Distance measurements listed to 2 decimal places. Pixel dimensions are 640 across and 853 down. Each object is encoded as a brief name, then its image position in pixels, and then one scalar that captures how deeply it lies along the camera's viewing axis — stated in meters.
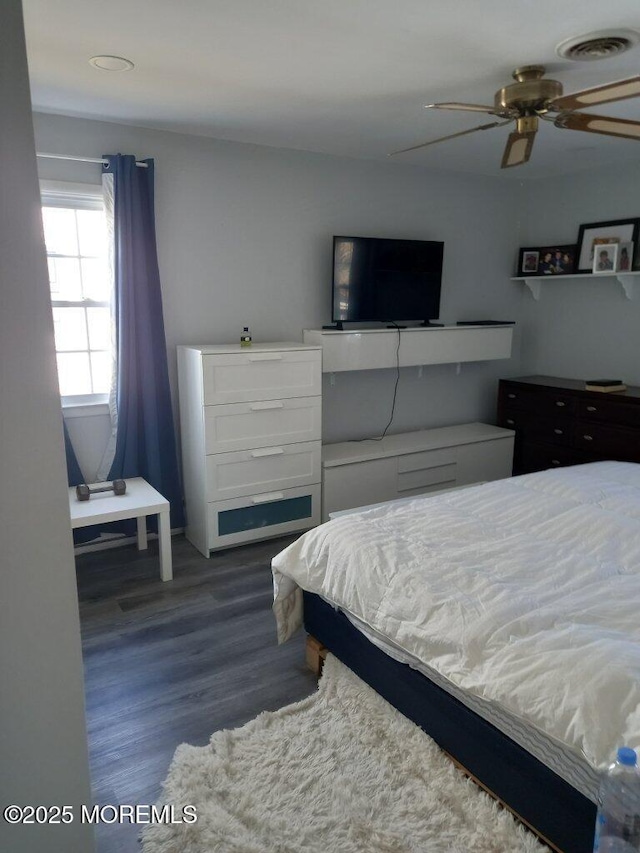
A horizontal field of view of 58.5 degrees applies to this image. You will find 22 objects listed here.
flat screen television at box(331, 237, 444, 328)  3.79
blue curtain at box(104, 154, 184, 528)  3.13
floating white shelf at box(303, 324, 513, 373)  3.73
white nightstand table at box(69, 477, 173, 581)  2.83
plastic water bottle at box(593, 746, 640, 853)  1.15
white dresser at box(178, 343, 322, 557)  3.19
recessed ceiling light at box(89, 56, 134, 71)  2.28
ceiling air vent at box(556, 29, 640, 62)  2.08
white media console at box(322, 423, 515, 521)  3.71
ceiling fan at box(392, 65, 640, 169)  2.14
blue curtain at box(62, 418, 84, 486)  3.22
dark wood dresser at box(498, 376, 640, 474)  3.77
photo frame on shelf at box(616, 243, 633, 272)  4.00
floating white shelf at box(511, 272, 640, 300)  4.03
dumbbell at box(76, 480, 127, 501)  3.00
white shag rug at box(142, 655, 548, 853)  1.51
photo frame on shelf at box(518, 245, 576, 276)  4.47
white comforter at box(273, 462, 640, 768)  1.34
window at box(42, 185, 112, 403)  3.17
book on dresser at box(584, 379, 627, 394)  3.90
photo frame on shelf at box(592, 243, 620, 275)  4.00
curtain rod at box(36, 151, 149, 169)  2.99
